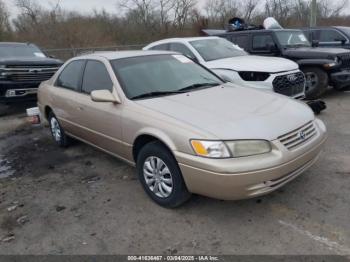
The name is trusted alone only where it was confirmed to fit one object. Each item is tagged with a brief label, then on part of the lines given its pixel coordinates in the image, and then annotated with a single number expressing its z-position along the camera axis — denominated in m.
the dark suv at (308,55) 8.10
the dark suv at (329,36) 10.59
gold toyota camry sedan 3.09
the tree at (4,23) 24.30
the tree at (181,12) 33.41
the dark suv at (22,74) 8.45
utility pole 17.72
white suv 6.72
